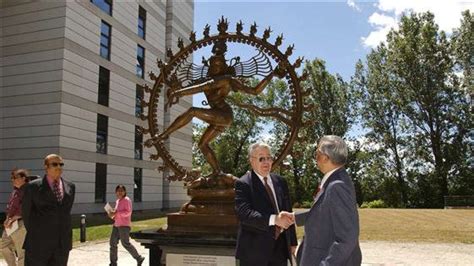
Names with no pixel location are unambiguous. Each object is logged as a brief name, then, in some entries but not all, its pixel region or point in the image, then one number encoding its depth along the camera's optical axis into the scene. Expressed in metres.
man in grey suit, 3.04
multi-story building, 24.12
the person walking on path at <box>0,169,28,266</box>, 7.60
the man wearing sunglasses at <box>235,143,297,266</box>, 4.09
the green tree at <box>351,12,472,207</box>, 41.72
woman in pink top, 9.66
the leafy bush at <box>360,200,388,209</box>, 40.99
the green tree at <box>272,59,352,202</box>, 49.02
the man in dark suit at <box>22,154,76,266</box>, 5.32
